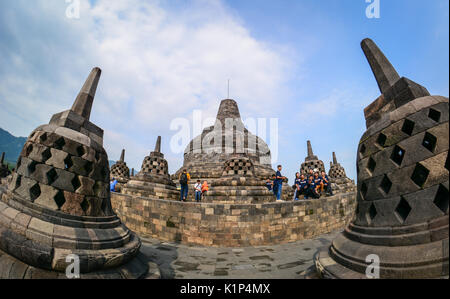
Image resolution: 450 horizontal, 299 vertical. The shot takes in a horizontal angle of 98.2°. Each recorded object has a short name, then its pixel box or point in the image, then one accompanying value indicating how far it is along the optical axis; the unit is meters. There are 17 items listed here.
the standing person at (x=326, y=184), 9.66
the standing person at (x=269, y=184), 12.31
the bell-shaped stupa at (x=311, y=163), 16.47
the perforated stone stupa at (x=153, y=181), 10.52
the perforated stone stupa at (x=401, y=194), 1.84
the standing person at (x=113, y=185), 11.13
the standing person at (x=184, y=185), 9.76
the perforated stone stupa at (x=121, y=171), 17.54
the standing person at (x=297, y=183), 9.68
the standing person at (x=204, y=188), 9.55
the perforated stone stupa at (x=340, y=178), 17.12
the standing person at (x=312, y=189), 8.86
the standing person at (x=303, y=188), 9.13
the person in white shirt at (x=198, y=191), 9.88
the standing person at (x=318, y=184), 9.32
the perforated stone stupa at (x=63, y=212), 2.12
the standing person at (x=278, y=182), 9.57
